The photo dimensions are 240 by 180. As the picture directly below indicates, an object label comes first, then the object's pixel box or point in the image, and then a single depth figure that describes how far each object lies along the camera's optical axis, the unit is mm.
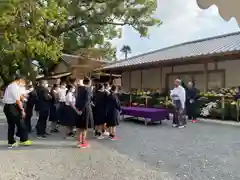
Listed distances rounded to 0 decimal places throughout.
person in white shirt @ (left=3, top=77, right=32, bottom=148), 4258
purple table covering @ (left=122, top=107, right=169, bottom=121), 6913
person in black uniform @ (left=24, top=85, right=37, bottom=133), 5433
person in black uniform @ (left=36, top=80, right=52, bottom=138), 5282
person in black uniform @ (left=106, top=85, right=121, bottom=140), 5048
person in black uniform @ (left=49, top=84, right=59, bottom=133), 5768
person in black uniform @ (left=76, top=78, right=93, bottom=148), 4305
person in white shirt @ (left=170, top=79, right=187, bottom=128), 6662
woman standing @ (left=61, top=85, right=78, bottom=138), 4971
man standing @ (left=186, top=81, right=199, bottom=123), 7683
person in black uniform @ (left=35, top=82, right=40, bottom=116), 5368
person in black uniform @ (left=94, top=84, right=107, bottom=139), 5146
